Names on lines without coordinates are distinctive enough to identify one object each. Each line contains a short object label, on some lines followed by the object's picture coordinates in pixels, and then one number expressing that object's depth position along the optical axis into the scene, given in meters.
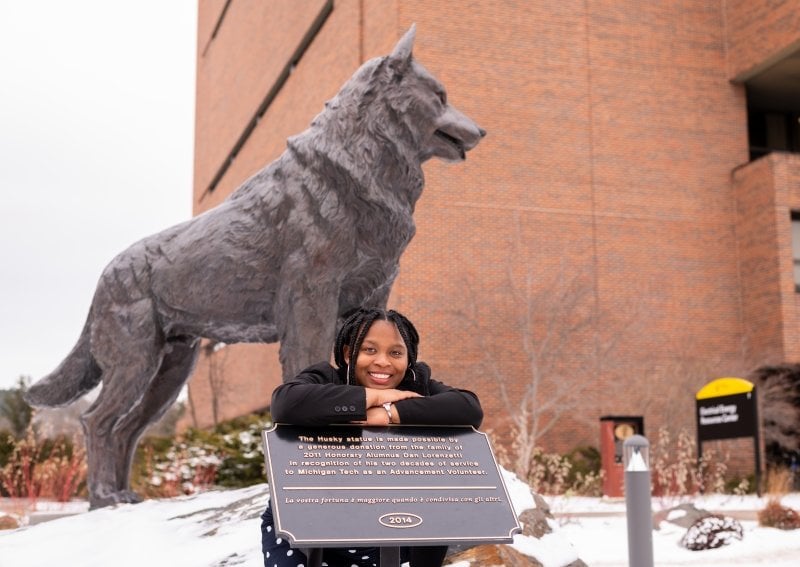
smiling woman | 2.91
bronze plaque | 2.66
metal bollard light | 4.57
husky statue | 5.16
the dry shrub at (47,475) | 11.52
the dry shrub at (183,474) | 10.63
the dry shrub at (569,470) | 16.89
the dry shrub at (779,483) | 13.36
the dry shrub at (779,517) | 10.64
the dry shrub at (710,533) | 9.16
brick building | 20.69
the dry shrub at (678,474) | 12.42
